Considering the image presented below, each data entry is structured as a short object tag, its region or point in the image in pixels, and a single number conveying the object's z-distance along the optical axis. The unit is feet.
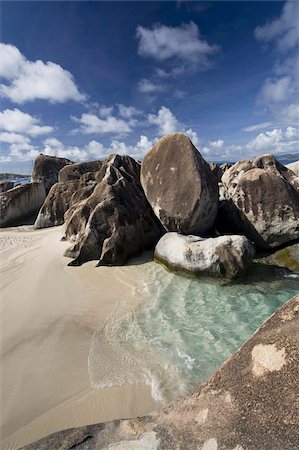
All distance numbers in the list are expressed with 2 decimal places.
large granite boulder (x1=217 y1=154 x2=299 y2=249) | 26.27
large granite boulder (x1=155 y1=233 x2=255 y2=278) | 22.52
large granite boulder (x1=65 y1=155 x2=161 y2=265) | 27.09
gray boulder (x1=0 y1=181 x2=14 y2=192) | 65.36
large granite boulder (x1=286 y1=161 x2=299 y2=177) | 58.08
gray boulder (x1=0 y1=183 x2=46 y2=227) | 48.06
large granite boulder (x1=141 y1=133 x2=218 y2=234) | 26.84
